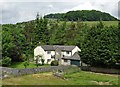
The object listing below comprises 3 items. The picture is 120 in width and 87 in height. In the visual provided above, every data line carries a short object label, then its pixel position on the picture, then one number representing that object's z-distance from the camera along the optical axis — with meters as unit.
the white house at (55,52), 71.44
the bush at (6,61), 57.28
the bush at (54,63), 65.74
